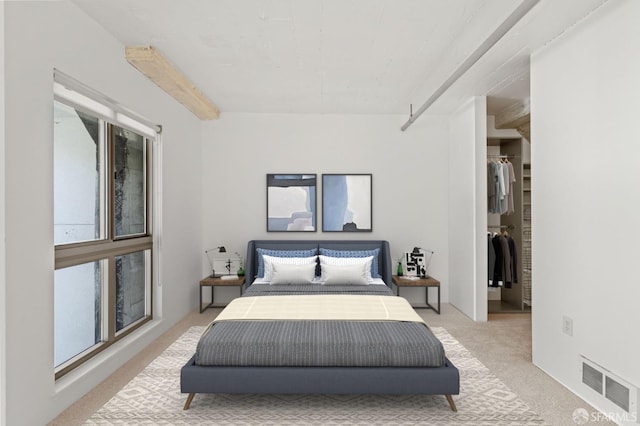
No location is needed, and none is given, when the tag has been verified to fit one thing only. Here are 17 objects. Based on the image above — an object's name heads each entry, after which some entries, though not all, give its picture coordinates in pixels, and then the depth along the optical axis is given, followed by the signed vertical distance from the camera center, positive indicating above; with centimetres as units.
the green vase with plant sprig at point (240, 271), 552 -81
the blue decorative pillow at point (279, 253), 523 -54
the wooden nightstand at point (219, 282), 513 -89
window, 293 -12
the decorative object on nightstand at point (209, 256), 564 -60
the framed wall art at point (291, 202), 573 +15
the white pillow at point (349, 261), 486 -60
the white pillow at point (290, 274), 470 -73
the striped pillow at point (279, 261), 484 -60
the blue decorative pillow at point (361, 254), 525 -55
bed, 266 -105
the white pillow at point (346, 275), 470 -74
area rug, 257 -134
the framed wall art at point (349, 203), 576 +13
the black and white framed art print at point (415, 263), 554 -71
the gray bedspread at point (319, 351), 270 -94
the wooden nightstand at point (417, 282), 515 -91
